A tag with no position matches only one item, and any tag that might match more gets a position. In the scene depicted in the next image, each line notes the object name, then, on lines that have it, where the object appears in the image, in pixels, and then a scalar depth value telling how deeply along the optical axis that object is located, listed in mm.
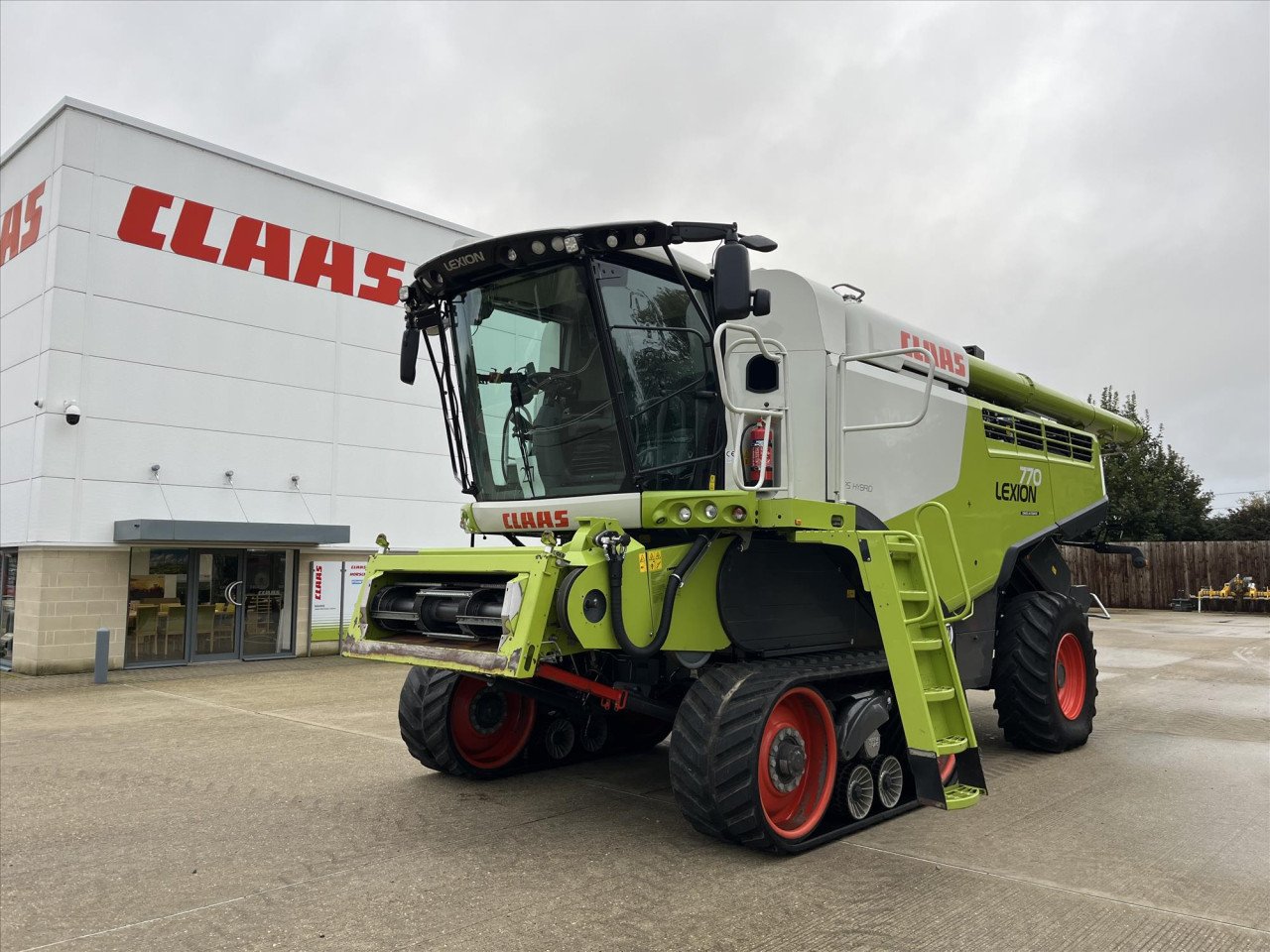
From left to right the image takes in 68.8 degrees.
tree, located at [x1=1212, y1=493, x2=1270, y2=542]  34219
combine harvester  4629
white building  13031
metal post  12297
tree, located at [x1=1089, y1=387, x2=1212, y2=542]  30625
